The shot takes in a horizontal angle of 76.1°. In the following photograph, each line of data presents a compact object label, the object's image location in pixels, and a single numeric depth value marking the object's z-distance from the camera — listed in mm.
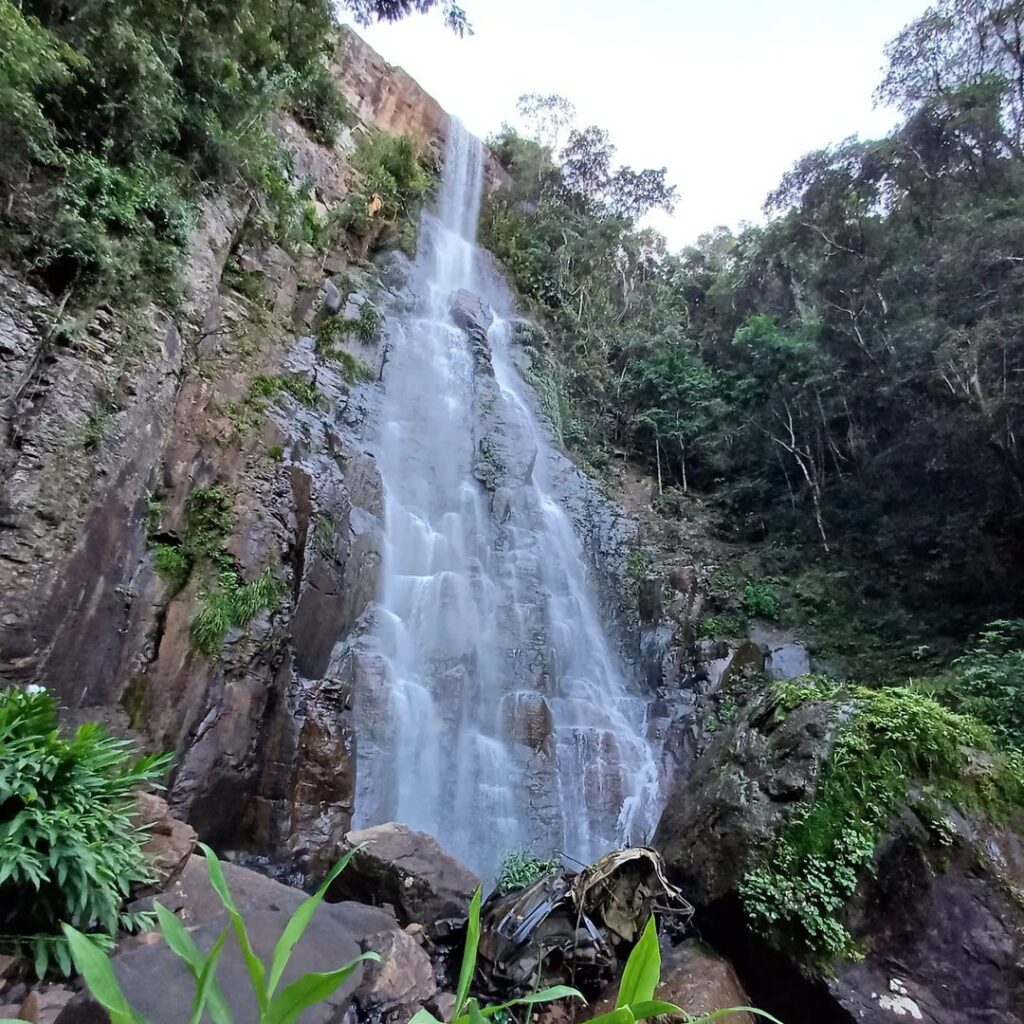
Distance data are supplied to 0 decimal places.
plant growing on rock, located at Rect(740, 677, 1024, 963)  4172
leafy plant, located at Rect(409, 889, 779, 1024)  1528
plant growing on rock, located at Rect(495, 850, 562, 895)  6270
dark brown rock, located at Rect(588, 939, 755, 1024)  3918
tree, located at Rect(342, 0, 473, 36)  9016
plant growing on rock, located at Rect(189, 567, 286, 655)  6527
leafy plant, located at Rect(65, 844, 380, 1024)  1447
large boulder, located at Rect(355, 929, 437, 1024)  3389
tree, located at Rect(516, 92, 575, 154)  23375
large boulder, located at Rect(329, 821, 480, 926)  5113
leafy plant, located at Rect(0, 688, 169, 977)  2975
